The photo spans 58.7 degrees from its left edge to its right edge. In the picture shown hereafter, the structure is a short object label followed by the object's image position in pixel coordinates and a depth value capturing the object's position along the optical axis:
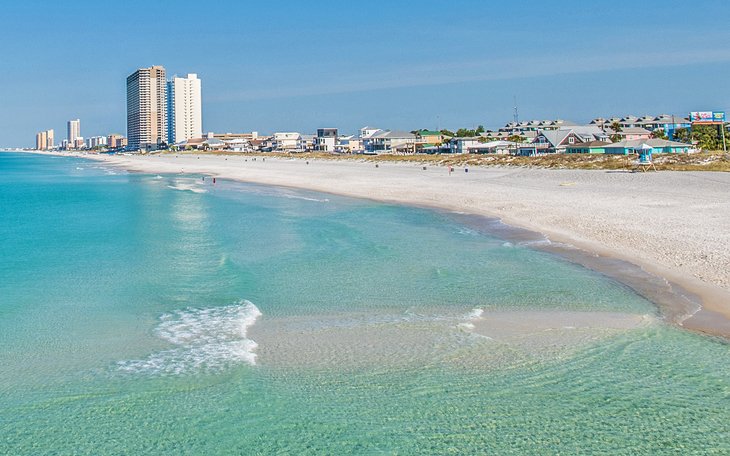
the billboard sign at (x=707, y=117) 116.37
